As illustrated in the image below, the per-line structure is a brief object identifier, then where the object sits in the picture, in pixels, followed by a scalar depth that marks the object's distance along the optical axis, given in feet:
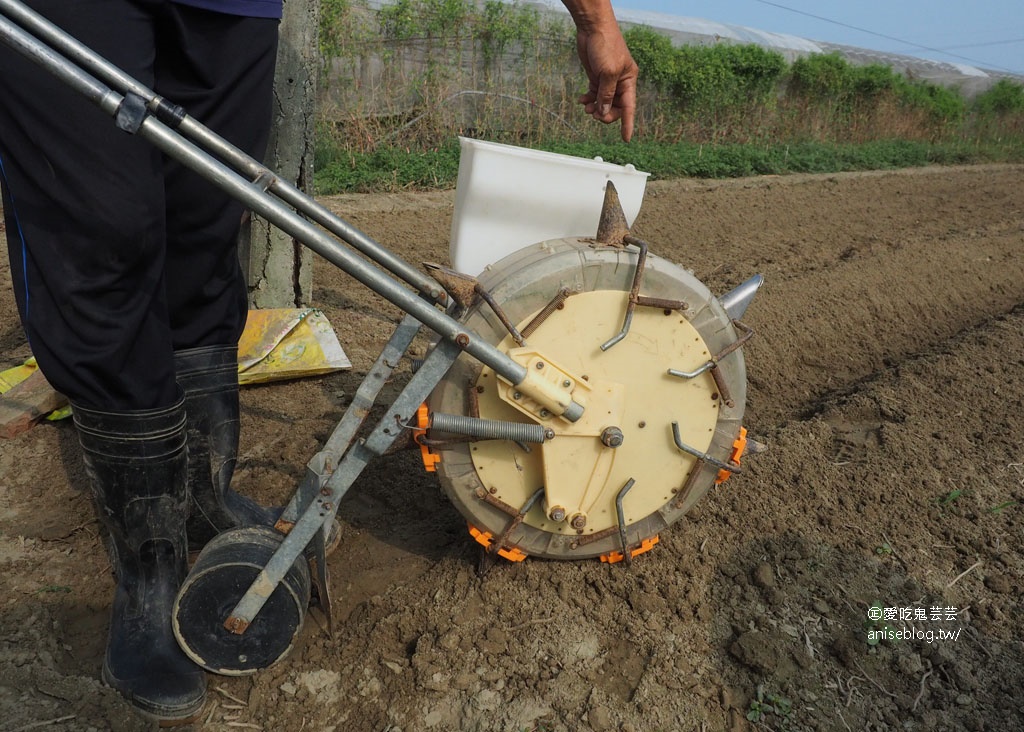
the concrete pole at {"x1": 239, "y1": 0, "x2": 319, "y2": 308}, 11.34
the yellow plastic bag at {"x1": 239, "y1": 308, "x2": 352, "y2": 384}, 10.60
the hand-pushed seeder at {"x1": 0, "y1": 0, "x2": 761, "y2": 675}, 5.65
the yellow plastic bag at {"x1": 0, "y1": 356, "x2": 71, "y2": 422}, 9.86
